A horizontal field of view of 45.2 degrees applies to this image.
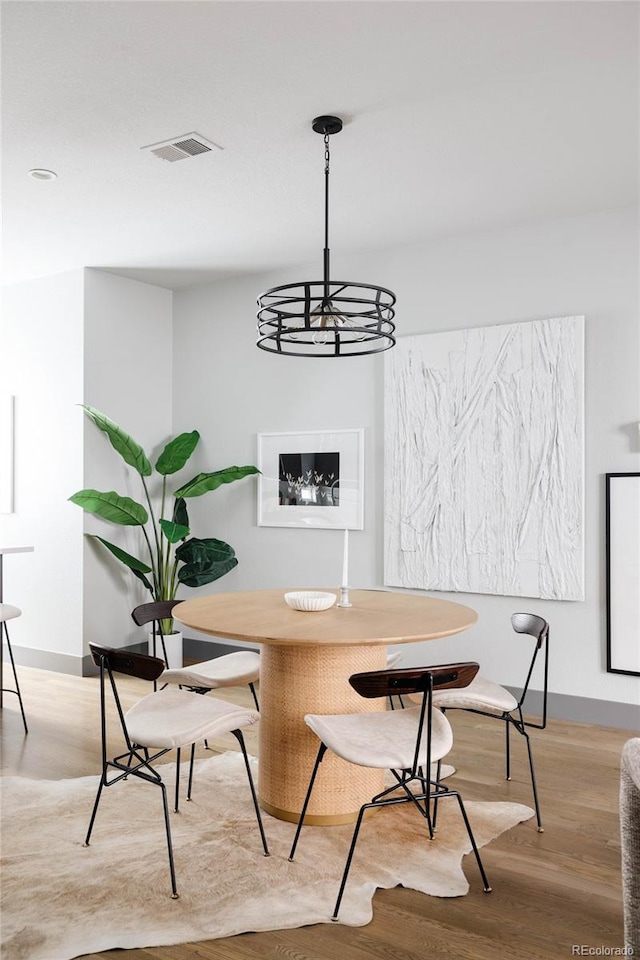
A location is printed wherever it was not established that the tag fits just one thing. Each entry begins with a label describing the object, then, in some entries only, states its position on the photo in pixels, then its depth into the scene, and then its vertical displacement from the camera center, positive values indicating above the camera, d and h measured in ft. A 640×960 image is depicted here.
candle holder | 10.76 -1.64
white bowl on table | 10.13 -1.60
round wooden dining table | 9.37 -2.66
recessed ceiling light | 12.03 +4.83
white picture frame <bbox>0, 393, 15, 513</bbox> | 18.78 +0.69
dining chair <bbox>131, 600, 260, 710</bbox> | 10.46 -2.68
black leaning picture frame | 13.23 -1.54
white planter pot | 17.66 -3.85
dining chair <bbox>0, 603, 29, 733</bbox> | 13.29 -2.32
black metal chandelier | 8.89 +2.00
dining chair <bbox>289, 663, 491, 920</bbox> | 7.52 -2.72
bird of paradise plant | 17.04 -0.85
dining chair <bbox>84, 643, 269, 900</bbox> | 8.14 -2.70
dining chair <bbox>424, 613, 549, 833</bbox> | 9.52 -2.72
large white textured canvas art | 13.96 +0.42
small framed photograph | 16.56 +0.05
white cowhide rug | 7.42 -4.28
